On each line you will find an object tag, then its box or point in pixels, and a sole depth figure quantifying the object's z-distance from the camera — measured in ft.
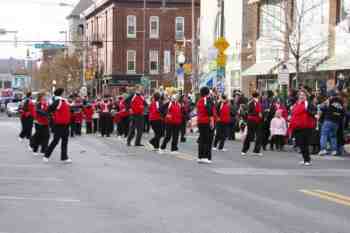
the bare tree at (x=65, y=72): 260.21
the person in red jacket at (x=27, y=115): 78.74
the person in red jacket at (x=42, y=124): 64.44
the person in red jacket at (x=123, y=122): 98.86
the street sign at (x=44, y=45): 199.72
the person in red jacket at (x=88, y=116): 111.55
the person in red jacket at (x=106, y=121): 104.58
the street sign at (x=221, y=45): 104.70
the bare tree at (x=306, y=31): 116.47
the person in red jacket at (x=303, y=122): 59.31
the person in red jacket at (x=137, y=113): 77.71
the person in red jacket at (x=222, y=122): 74.49
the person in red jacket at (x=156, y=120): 72.18
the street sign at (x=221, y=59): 105.31
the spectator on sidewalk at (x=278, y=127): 76.23
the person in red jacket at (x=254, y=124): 69.56
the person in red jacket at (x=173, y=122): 69.00
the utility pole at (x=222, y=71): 108.84
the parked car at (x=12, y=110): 209.15
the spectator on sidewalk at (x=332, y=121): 70.79
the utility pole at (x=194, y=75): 158.40
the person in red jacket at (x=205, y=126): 59.16
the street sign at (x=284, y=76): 94.06
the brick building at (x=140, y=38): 236.84
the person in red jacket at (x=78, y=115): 106.52
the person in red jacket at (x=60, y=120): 58.13
